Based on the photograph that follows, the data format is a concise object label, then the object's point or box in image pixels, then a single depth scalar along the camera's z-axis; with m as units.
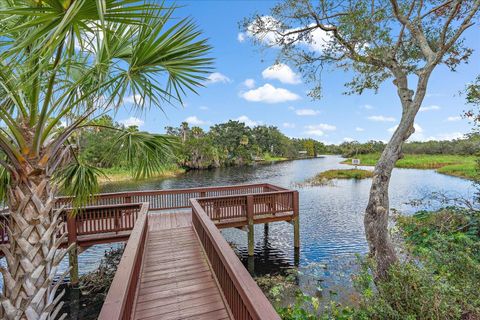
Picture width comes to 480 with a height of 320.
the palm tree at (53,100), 1.90
